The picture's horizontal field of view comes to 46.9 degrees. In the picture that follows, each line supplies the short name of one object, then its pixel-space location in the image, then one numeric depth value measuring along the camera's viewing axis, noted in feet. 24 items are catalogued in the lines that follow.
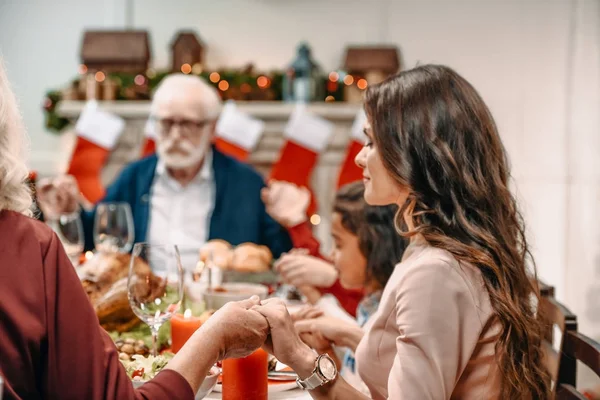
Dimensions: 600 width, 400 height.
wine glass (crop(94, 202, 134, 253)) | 7.41
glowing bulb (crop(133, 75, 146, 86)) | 13.51
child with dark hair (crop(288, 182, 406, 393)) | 5.96
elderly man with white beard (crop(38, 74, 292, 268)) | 10.14
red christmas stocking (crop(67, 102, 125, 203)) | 13.47
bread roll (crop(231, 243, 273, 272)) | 7.50
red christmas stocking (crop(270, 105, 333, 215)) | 13.25
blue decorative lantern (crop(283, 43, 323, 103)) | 13.14
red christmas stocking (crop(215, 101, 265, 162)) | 13.38
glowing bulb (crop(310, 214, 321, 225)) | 13.65
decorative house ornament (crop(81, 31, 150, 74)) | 13.55
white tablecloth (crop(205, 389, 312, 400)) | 3.97
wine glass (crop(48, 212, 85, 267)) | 7.26
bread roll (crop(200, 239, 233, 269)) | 7.47
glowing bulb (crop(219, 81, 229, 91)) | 13.42
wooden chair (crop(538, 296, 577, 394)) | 4.66
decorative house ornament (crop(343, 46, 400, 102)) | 13.39
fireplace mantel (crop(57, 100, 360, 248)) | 13.39
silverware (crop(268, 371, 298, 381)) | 4.25
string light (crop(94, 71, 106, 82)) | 13.66
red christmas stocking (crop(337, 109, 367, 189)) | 13.33
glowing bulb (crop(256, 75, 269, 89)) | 13.47
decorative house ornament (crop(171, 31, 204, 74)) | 13.58
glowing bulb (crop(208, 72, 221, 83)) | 13.34
